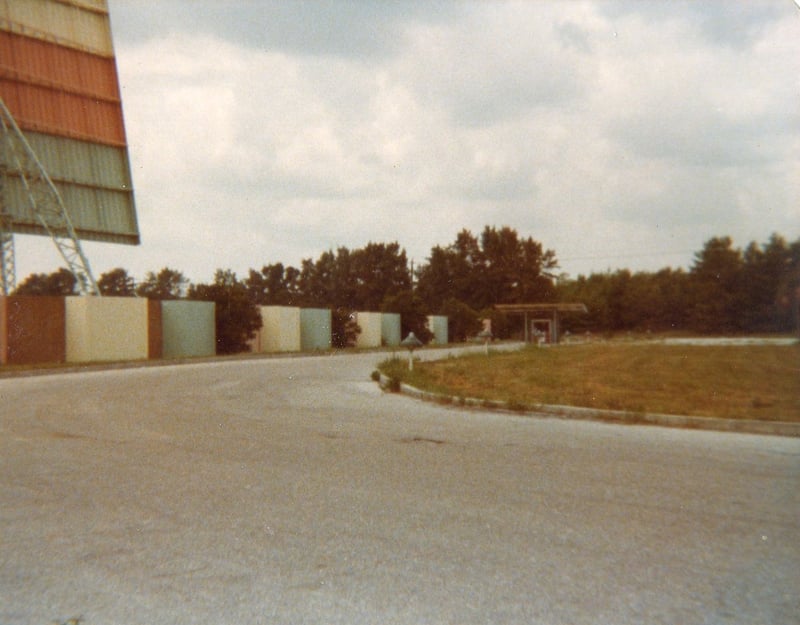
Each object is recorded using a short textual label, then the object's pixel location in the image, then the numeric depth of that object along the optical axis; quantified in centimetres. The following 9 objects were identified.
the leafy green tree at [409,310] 5481
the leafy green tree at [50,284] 6066
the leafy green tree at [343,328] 4694
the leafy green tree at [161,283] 6694
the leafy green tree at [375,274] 7669
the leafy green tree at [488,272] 6110
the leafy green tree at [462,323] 6538
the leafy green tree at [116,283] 6799
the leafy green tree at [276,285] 6688
